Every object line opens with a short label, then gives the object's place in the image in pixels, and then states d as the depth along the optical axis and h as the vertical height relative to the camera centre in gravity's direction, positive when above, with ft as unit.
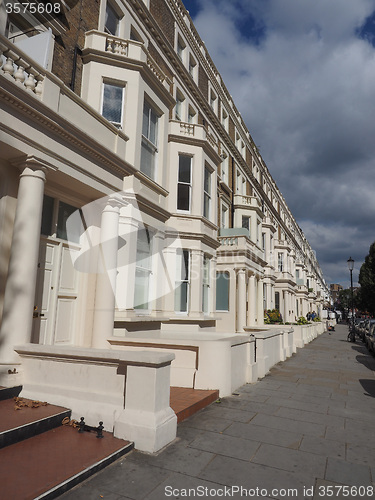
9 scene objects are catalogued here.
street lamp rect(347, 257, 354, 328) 98.64 +13.53
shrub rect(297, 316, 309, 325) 76.79 -2.82
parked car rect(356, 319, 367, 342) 91.93 -5.91
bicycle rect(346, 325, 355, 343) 90.15 -6.77
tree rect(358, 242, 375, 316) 152.05 +13.39
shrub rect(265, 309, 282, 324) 70.75 -1.81
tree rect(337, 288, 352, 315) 408.92 +16.72
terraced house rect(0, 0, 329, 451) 17.17 +6.76
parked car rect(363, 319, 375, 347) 82.38 -3.49
